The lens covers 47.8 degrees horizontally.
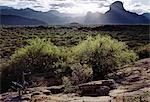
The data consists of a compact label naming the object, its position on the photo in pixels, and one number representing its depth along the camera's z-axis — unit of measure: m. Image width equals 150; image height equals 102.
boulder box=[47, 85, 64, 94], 9.39
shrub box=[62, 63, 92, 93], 10.24
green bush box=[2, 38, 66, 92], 14.14
